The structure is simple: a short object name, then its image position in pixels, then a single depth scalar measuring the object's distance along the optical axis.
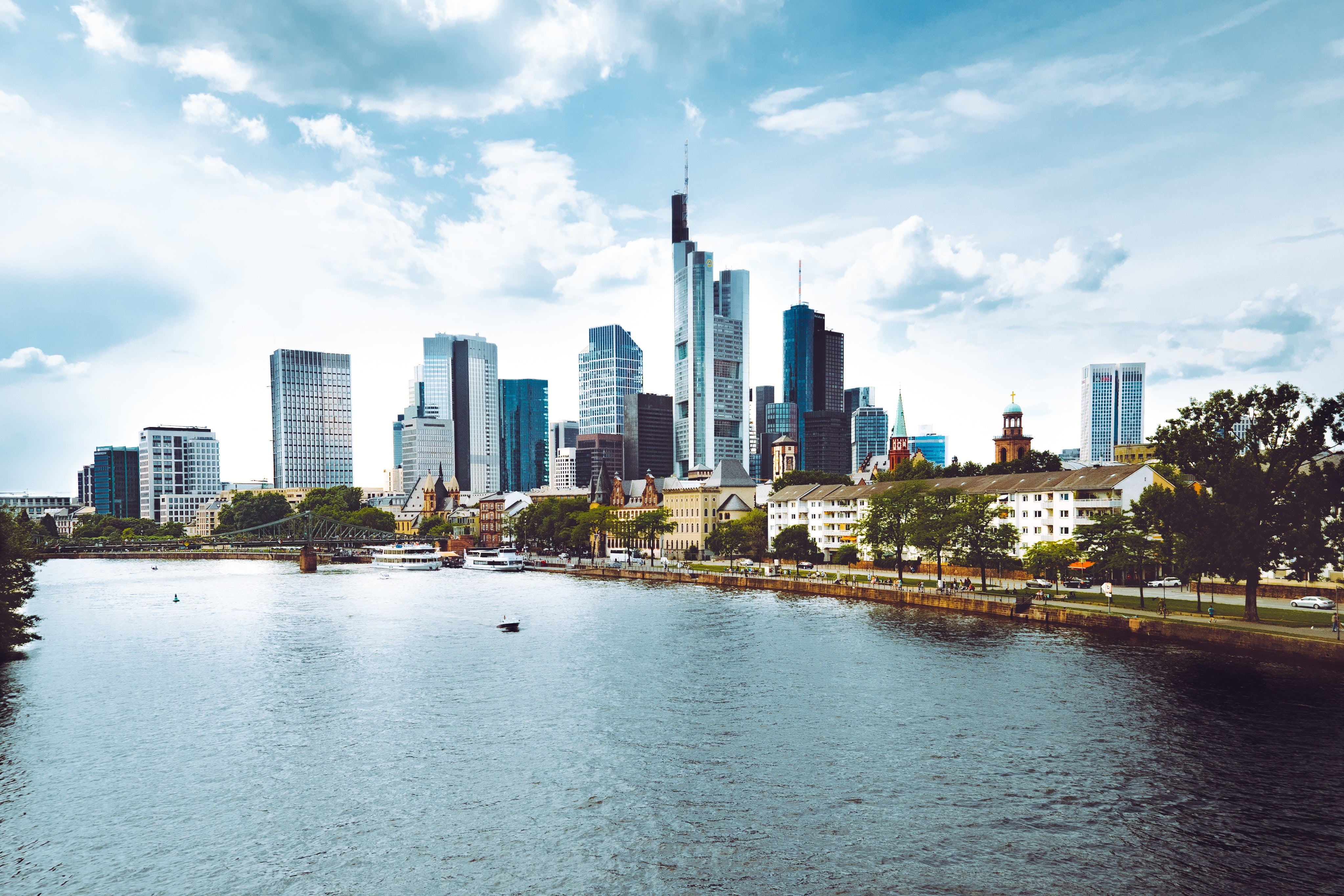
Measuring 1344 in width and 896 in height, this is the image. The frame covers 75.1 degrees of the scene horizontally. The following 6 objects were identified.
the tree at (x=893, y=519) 113.56
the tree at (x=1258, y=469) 66.56
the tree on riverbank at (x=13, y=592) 68.06
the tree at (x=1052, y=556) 95.00
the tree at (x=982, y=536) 99.31
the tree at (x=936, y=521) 102.81
